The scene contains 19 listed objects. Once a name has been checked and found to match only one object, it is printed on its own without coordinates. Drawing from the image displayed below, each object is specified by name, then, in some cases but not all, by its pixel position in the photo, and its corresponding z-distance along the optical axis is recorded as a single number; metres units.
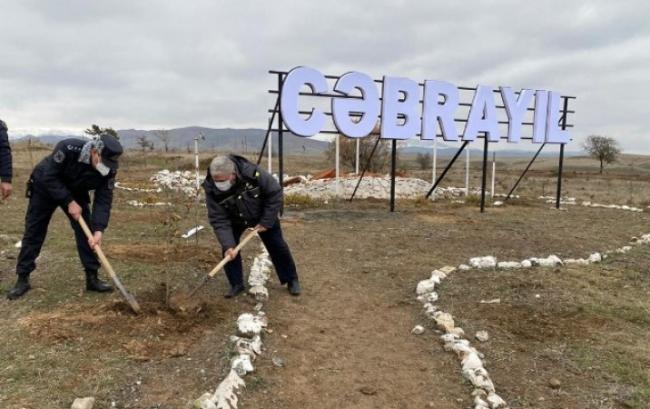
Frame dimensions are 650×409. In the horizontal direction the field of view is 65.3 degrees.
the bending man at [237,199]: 5.06
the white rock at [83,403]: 3.20
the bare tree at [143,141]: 40.08
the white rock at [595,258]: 8.03
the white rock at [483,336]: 4.70
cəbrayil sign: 11.45
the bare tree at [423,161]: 50.76
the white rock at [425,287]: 6.13
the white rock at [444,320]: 4.95
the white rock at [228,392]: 3.39
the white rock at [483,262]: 7.27
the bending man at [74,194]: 4.90
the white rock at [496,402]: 3.60
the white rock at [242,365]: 3.85
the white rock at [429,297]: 5.81
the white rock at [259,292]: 5.61
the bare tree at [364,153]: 23.31
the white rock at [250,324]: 4.53
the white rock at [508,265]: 7.22
